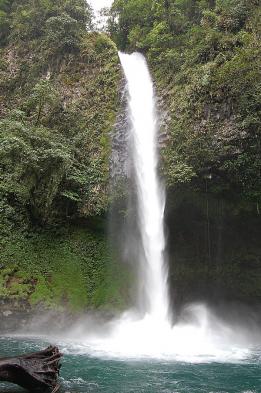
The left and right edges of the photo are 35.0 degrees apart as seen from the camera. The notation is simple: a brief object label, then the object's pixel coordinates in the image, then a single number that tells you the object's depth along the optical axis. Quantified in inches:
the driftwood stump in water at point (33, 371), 344.5
